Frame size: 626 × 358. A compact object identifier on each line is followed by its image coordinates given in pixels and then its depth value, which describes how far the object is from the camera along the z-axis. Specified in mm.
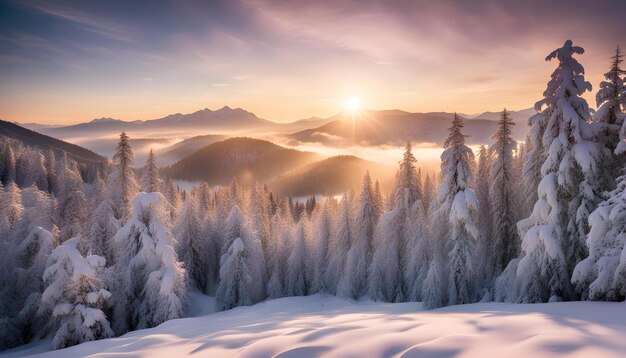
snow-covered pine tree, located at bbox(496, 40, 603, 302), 14484
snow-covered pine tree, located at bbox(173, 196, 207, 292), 37094
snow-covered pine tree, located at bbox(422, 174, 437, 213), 35488
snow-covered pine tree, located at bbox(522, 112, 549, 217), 16411
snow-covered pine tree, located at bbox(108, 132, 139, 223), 24266
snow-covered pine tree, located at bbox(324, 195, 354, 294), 35344
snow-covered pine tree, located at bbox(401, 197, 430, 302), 25844
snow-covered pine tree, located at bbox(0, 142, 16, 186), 72688
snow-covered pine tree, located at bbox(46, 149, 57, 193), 73562
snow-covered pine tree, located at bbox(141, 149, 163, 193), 25594
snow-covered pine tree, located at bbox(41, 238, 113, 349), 18938
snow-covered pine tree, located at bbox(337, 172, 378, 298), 32812
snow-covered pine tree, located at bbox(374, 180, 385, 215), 34991
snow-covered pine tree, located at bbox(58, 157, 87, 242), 30781
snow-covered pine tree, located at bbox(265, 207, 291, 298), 38094
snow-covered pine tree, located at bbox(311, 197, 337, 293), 38062
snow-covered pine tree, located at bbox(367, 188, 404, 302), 29641
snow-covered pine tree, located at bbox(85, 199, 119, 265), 26141
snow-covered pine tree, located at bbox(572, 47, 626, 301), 10992
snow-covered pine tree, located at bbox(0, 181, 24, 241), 26766
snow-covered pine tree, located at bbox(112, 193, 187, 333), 22656
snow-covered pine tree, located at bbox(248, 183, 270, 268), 41569
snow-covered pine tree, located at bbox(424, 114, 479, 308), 20359
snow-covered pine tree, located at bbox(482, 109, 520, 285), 22422
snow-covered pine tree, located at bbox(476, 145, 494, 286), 22938
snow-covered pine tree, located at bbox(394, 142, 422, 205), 28781
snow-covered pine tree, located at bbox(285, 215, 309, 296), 38656
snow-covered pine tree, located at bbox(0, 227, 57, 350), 23109
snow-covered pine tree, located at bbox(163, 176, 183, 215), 50234
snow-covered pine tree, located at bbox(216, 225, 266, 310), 33281
